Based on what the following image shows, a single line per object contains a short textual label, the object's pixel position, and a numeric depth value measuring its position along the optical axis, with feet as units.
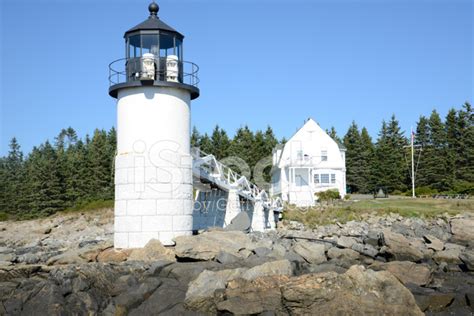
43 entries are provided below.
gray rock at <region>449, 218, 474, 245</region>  69.62
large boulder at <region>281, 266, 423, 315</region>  31.81
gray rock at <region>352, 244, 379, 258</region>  56.54
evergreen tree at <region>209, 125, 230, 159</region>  207.39
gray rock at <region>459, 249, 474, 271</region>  52.90
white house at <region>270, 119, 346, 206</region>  157.48
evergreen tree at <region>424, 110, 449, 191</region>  190.70
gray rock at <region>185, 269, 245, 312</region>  34.24
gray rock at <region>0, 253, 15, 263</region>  47.44
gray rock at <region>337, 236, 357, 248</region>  57.52
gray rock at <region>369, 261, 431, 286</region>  42.80
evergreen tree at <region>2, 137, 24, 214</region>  205.26
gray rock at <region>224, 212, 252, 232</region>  67.15
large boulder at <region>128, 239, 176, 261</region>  45.98
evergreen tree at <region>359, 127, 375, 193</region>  200.34
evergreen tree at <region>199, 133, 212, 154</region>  213.66
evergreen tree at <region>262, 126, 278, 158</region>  208.74
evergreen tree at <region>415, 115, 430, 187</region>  194.39
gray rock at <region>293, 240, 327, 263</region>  51.16
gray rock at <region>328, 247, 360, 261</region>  54.29
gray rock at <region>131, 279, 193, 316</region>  33.78
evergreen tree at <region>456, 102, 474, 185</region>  189.57
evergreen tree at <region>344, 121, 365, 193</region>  205.98
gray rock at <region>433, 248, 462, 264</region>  56.70
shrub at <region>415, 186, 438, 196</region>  169.48
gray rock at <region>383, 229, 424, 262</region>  55.83
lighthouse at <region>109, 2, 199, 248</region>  50.52
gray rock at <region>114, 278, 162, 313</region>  33.99
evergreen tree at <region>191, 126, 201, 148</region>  221.91
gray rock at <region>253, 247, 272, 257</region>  47.08
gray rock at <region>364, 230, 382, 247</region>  63.03
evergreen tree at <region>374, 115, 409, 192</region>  191.62
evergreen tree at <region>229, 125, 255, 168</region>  195.31
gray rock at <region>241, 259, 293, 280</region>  36.65
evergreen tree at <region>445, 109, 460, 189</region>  192.54
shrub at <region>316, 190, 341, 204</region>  148.46
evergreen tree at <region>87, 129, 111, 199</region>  187.22
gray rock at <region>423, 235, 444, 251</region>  60.61
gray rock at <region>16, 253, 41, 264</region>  47.92
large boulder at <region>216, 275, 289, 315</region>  32.89
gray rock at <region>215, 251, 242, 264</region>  44.09
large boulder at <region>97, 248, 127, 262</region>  48.02
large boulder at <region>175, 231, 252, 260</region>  45.49
